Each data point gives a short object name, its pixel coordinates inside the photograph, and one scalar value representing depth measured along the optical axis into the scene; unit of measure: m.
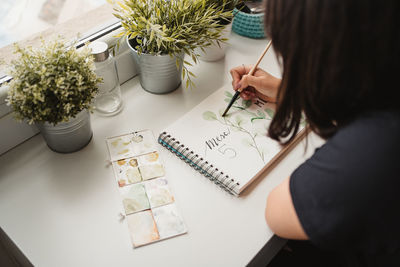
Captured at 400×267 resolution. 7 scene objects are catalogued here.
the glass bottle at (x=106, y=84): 0.78
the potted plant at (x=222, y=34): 0.87
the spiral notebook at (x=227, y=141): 0.74
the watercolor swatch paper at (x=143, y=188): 0.67
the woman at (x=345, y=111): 0.47
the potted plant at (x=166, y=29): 0.77
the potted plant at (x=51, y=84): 0.63
